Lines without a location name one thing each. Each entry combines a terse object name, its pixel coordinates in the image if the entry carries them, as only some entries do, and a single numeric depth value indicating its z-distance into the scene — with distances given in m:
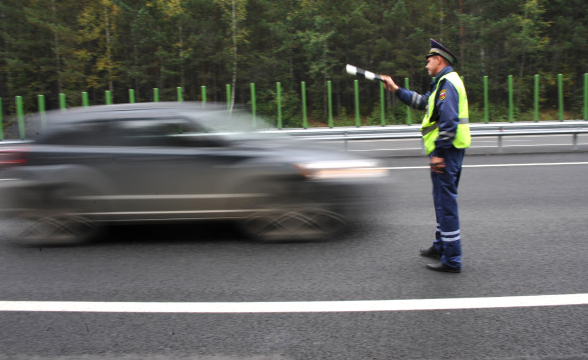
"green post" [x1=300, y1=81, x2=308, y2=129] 25.76
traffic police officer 4.14
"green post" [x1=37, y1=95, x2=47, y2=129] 22.00
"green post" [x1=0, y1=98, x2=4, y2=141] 18.22
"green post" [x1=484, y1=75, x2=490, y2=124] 25.42
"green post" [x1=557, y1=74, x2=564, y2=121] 25.22
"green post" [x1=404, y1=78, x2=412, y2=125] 24.27
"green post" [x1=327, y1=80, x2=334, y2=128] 26.03
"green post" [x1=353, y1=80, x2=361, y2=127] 25.78
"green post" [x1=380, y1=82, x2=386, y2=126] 25.53
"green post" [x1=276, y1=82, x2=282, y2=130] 25.67
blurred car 5.25
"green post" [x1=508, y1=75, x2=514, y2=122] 24.28
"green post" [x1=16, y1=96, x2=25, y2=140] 17.66
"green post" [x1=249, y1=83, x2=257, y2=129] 25.70
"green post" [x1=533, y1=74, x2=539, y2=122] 24.64
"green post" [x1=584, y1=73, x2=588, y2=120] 22.55
